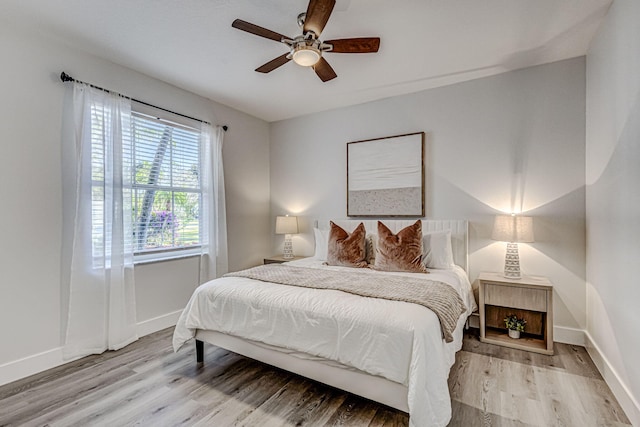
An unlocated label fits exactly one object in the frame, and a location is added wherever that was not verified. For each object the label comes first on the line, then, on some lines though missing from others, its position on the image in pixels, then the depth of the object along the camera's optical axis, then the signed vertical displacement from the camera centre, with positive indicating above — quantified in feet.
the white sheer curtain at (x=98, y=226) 8.69 -0.47
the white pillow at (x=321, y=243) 12.46 -1.38
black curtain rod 8.50 +3.72
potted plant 9.66 -3.69
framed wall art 12.08 +1.43
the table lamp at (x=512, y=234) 9.26 -0.73
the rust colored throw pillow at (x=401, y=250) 9.71 -1.32
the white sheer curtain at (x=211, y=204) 12.52 +0.27
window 9.23 +0.89
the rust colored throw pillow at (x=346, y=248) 10.84 -1.36
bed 5.29 -2.63
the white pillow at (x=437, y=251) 10.32 -1.39
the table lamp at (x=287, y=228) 14.34 -0.83
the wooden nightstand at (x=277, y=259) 13.96 -2.31
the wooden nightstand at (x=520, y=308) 8.87 -2.94
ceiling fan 6.11 +3.92
